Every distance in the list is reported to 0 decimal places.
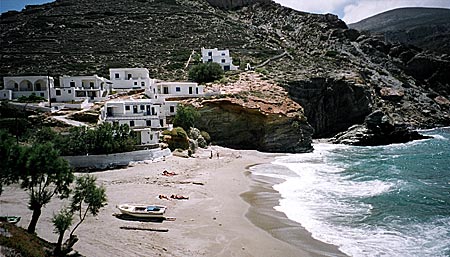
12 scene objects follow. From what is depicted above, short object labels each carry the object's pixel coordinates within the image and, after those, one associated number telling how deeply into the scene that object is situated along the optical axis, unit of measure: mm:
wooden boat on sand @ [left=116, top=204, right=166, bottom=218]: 20141
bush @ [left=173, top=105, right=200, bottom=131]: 47250
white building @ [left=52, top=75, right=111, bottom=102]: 52031
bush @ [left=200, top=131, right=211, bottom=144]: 50909
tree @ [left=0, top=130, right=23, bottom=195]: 14602
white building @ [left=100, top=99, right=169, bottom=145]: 45188
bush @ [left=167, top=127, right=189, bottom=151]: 42844
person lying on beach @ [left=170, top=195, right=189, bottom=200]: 24938
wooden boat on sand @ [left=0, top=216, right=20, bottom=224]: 15734
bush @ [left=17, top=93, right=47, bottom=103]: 48719
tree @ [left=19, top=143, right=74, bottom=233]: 14703
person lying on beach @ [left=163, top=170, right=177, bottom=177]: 31498
